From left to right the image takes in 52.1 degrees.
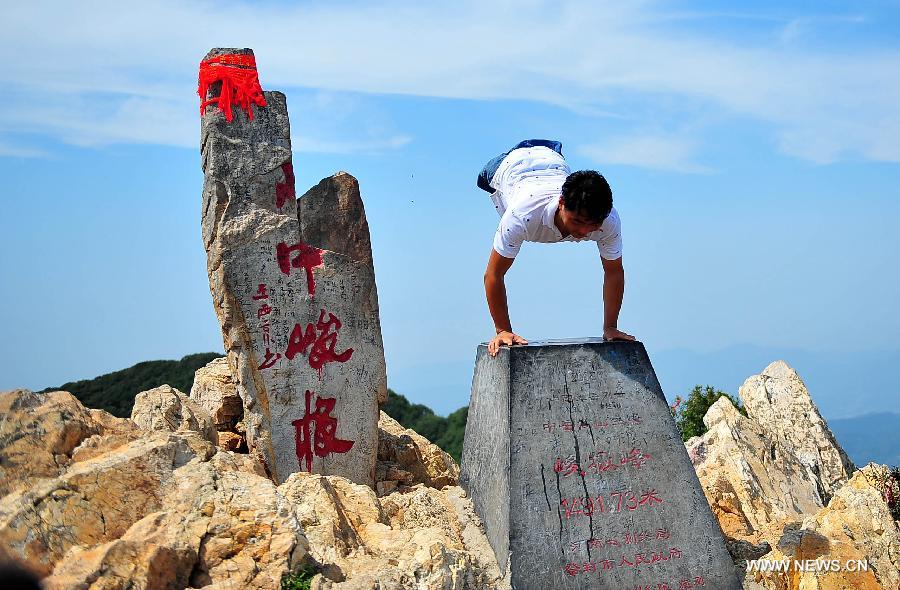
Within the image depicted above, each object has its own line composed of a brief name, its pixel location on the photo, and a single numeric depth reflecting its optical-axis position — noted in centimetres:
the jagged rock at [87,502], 358
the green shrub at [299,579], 366
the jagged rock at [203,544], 348
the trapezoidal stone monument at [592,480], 452
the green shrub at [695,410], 1046
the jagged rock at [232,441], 704
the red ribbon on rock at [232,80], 663
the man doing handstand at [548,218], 452
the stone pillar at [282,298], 651
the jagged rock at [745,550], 530
